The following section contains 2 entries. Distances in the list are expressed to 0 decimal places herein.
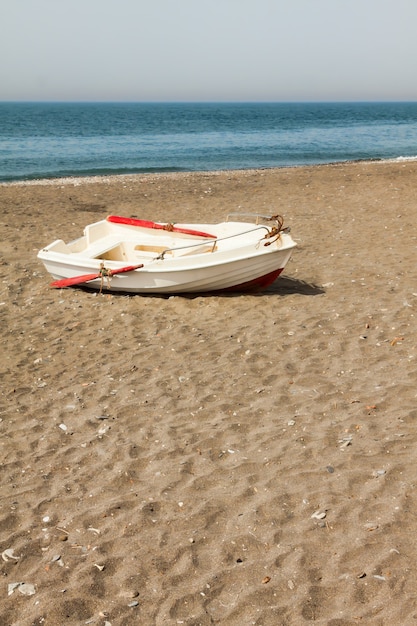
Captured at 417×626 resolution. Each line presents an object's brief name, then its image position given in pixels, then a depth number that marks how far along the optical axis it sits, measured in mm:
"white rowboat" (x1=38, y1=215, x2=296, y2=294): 9773
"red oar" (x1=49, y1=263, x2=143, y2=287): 10086
